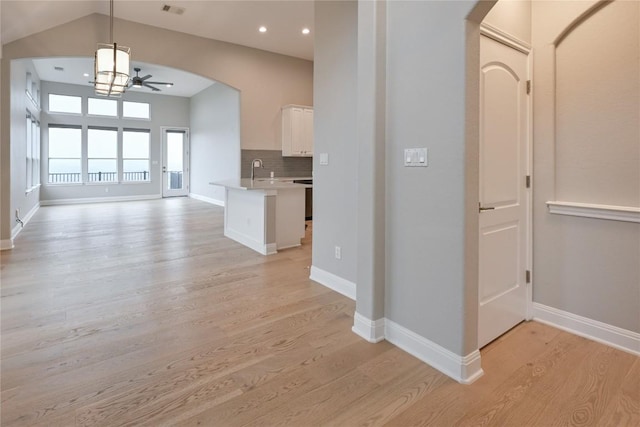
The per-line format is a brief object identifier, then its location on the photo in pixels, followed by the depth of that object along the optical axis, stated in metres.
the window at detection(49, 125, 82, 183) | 9.86
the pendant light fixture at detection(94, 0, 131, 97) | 4.30
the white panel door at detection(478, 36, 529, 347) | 2.27
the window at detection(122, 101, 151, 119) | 10.86
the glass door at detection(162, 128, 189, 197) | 11.80
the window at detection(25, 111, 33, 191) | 7.20
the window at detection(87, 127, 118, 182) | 10.47
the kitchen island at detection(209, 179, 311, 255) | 4.84
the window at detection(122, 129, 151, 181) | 11.03
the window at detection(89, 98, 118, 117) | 10.37
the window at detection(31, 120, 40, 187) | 8.27
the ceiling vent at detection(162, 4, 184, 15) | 5.34
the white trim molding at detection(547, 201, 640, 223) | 2.24
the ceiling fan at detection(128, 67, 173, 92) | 7.97
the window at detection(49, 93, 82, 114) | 9.73
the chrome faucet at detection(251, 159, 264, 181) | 6.24
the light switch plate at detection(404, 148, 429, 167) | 2.12
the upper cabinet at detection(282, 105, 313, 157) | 7.82
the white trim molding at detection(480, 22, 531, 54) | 2.23
